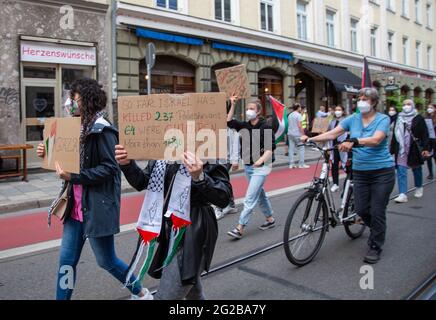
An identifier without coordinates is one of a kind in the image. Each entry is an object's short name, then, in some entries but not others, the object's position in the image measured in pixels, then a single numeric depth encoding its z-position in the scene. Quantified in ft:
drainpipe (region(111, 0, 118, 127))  42.48
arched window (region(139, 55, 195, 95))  47.88
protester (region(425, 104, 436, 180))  31.60
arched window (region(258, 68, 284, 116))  63.16
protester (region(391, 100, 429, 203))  25.50
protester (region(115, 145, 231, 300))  8.34
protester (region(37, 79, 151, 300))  10.17
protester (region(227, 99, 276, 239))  18.25
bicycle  14.51
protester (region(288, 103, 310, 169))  43.27
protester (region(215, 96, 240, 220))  20.36
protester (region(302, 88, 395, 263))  15.05
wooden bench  32.43
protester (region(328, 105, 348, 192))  29.22
